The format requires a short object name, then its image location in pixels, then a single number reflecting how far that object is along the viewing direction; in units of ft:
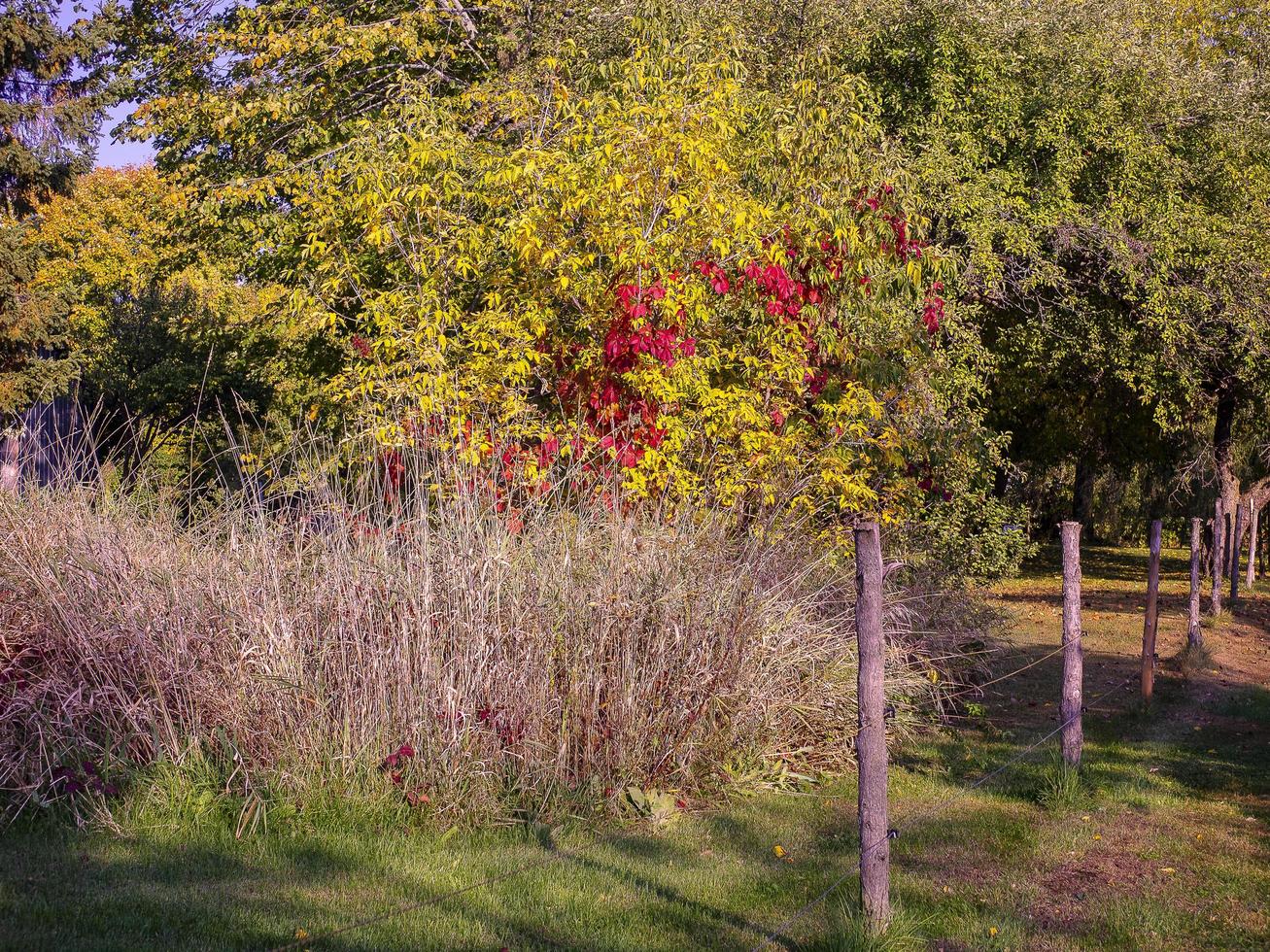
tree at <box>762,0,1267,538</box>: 54.44
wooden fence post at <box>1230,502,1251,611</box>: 62.69
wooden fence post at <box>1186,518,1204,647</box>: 42.91
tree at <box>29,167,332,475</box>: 54.03
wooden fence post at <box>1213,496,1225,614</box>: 55.29
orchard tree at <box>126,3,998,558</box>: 31.24
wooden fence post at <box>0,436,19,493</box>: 25.98
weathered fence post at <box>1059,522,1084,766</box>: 25.55
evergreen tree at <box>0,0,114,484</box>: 65.31
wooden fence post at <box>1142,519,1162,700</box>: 34.68
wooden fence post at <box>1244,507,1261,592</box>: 79.16
